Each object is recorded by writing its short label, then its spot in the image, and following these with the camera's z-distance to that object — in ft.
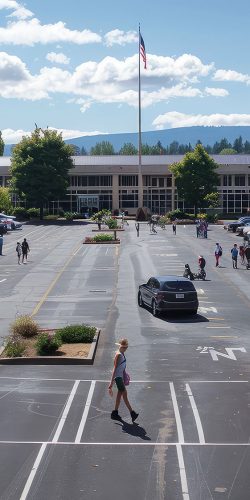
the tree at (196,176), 389.60
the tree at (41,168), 378.73
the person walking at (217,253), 171.02
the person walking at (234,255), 166.50
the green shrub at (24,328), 84.02
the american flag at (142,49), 302.60
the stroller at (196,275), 145.38
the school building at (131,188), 422.00
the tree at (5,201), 358.23
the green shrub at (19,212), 366.63
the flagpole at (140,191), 359.15
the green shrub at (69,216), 371.97
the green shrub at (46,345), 75.10
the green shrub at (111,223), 299.17
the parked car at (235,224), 286.46
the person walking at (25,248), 179.11
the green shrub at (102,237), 242.58
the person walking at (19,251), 181.20
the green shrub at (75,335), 82.02
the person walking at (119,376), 54.13
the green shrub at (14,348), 74.38
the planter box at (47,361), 73.00
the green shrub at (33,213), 379.14
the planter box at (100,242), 239.42
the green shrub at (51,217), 380.17
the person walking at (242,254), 174.42
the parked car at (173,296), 102.83
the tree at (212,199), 385.29
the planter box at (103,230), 291.09
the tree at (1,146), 570.05
